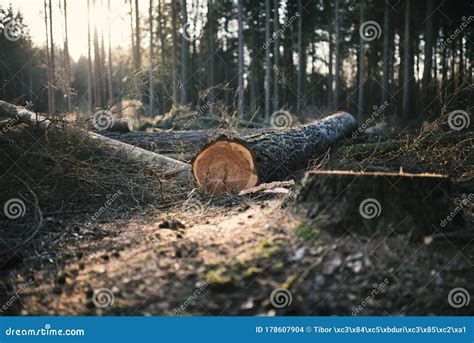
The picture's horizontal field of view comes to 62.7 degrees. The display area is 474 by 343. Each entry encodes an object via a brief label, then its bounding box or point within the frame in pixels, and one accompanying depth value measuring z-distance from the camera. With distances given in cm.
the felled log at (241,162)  555
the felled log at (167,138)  845
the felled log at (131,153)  610
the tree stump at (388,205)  294
